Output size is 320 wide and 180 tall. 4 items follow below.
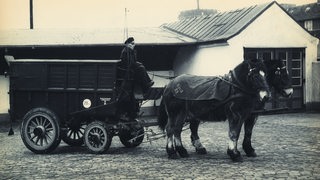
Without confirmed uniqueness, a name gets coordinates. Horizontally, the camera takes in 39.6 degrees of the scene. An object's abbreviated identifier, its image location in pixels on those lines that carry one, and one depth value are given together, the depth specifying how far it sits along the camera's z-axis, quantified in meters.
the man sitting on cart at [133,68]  9.98
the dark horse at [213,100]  8.66
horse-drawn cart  9.91
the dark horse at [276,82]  8.80
